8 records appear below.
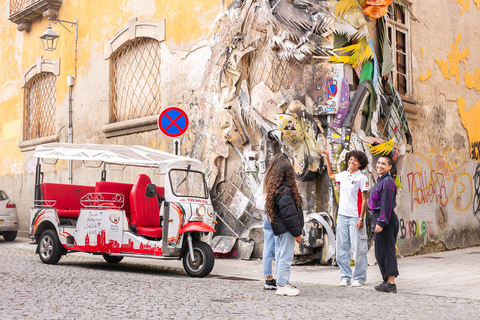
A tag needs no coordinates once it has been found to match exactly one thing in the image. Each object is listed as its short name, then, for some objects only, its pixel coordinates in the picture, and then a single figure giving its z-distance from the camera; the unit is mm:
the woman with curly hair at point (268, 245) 6875
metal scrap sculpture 9453
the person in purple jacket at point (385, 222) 6793
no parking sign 9828
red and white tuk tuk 8242
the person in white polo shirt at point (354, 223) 7285
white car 14375
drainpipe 15855
